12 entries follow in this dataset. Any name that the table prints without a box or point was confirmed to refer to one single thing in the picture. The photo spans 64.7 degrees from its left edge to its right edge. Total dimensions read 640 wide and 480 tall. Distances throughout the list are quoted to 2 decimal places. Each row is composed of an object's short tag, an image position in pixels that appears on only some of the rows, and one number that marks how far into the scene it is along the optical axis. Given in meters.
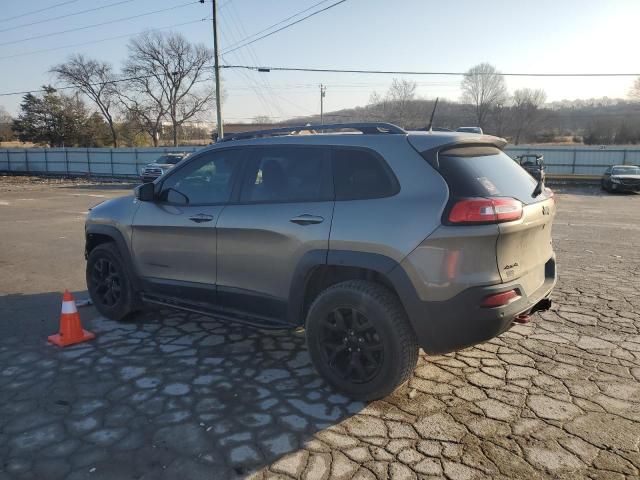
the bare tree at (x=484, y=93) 61.72
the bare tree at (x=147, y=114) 62.75
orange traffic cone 4.38
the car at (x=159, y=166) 25.64
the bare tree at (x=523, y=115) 70.50
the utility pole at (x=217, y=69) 28.34
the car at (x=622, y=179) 22.78
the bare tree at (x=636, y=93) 70.94
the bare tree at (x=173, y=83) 59.41
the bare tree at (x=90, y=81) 60.22
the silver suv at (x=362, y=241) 3.05
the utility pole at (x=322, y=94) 79.06
